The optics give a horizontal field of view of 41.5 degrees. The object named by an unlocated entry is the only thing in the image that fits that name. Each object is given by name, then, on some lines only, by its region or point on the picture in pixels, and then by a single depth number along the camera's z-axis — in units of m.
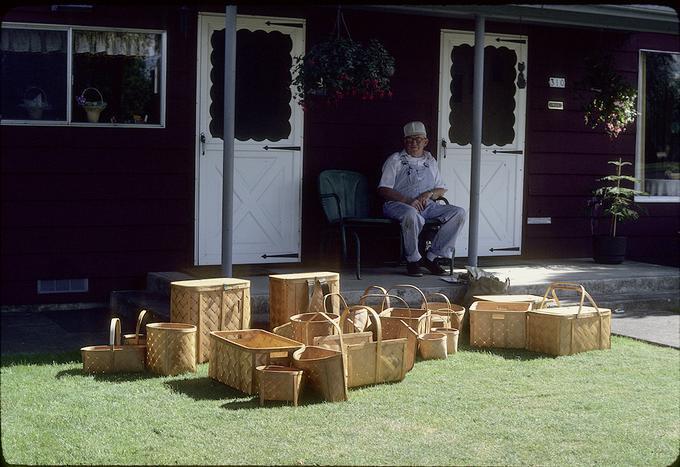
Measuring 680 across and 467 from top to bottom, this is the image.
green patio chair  7.40
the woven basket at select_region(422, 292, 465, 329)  6.14
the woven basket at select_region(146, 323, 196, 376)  5.02
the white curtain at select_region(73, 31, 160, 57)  7.16
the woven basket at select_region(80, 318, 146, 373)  4.99
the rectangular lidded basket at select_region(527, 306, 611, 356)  5.77
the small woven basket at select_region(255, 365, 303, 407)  4.41
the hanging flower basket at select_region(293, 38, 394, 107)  6.96
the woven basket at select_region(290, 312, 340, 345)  5.07
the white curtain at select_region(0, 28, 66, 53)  6.90
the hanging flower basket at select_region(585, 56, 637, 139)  8.87
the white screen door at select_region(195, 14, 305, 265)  7.64
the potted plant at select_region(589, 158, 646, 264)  8.70
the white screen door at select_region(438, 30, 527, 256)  8.66
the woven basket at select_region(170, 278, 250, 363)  5.36
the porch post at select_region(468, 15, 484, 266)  7.45
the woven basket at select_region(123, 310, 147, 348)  5.23
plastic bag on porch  6.78
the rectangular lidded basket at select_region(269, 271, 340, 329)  5.61
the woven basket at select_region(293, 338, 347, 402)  4.48
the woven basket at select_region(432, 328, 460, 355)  5.76
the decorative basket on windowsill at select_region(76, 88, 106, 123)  7.17
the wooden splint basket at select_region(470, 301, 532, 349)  5.99
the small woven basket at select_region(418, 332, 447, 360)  5.58
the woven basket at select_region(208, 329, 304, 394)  4.60
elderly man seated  7.32
